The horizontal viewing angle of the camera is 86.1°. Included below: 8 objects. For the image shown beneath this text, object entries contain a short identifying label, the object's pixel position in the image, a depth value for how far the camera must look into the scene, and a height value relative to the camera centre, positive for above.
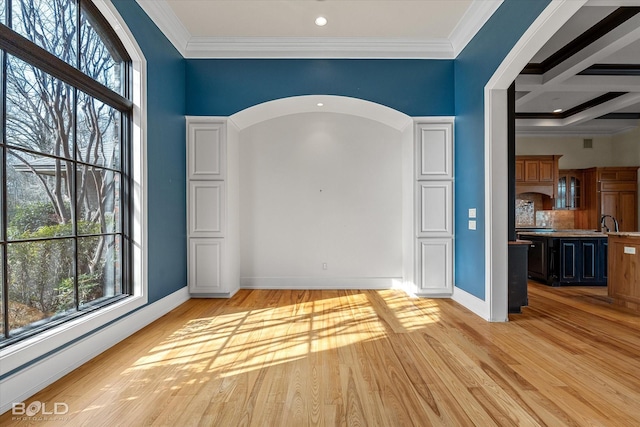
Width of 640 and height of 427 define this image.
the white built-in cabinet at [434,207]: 4.68 +0.10
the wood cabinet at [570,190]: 8.16 +0.57
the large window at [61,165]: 2.15 +0.38
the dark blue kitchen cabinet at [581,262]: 5.62 -0.79
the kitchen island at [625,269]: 4.13 -0.69
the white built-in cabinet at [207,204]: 4.66 +0.14
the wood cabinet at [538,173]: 7.86 +0.94
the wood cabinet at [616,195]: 7.81 +0.43
